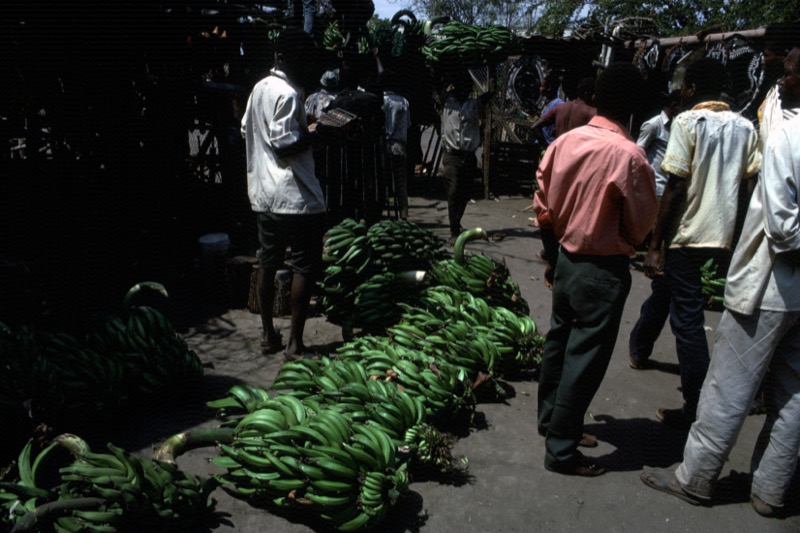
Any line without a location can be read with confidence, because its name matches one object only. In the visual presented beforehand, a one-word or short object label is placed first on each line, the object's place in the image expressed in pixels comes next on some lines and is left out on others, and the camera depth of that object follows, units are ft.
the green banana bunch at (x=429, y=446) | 11.36
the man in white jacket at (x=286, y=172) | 14.69
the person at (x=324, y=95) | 24.71
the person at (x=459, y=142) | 26.55
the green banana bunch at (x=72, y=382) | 11.78
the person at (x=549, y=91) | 31.82
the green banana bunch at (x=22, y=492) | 8.67
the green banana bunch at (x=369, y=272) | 17.51
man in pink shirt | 10.69
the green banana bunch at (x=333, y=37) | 31.04
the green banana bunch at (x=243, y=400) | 11.83
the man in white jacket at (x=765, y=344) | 9.84
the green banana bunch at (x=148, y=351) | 13.35
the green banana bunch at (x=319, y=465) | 9.91
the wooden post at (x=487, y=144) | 39.09
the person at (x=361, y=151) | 22.75
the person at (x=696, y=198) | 13.02
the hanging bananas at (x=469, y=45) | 29.45
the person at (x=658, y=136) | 18.99
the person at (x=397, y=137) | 28.43
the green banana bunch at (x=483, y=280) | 18.30
